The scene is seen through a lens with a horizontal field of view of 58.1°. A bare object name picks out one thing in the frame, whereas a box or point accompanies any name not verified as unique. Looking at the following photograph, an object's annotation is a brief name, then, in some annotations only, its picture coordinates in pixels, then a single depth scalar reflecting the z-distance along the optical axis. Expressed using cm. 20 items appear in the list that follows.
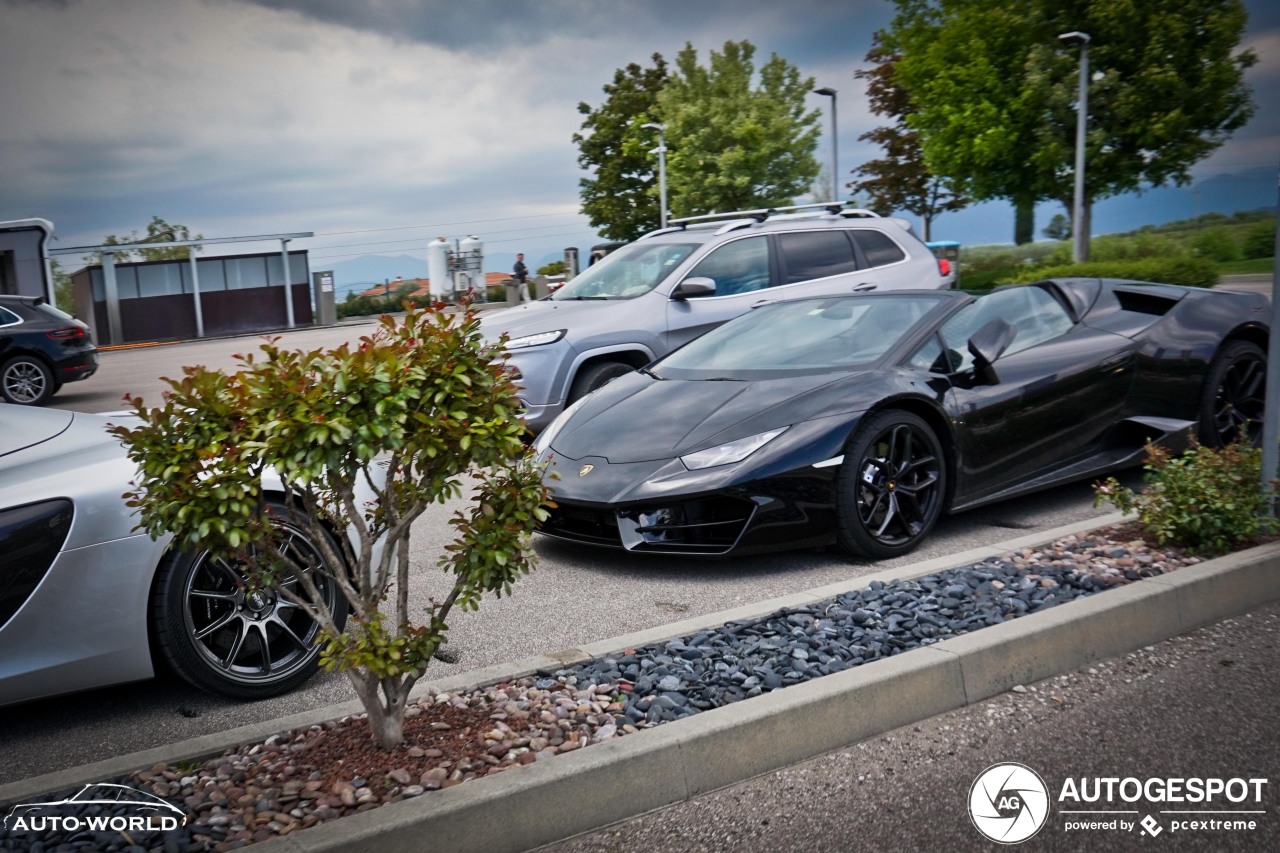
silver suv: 892
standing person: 4066
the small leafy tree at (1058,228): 5494
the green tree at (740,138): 5012
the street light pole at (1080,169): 3075
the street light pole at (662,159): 4731
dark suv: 1620
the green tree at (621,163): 6250
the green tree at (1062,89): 3438
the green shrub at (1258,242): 3466
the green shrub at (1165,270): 2216
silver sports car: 352
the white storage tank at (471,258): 4522
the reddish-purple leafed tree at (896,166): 5103
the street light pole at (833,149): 4006
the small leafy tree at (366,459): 285
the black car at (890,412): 525
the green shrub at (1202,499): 489
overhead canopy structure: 3656
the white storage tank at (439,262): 4491
